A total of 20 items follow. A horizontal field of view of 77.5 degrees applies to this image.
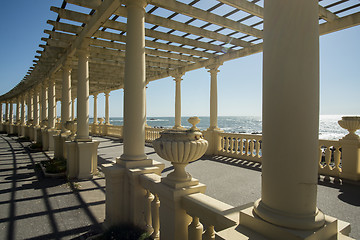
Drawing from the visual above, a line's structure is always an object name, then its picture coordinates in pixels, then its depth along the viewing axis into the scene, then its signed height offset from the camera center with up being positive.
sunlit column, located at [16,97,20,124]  35.34 +1.08
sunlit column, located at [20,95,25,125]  28.88 +0.81
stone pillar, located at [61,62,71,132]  12.21 +1.16
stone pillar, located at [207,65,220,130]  13.52 +1.23
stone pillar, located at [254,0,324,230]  2.13 +0.03
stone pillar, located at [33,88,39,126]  22.06 +0.99
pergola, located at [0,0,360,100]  7.43 +3.61
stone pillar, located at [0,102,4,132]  39.78 -1.85
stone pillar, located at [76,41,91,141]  9.55 +0.82
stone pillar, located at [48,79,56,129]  16.52 +0.97
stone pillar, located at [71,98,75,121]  35.48 +1.80
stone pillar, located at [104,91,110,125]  26.78 +1.37
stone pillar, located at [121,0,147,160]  5.31 +0.73
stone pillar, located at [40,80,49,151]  16.38 -0.50
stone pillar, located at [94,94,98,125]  29.59 +0.91
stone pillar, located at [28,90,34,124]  26.28 +1.44
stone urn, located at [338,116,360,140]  7.82 -0.24
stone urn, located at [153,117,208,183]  3.35 -0.46
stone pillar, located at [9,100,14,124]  37.67 +0.13
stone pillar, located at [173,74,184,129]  16.22 +1.23
